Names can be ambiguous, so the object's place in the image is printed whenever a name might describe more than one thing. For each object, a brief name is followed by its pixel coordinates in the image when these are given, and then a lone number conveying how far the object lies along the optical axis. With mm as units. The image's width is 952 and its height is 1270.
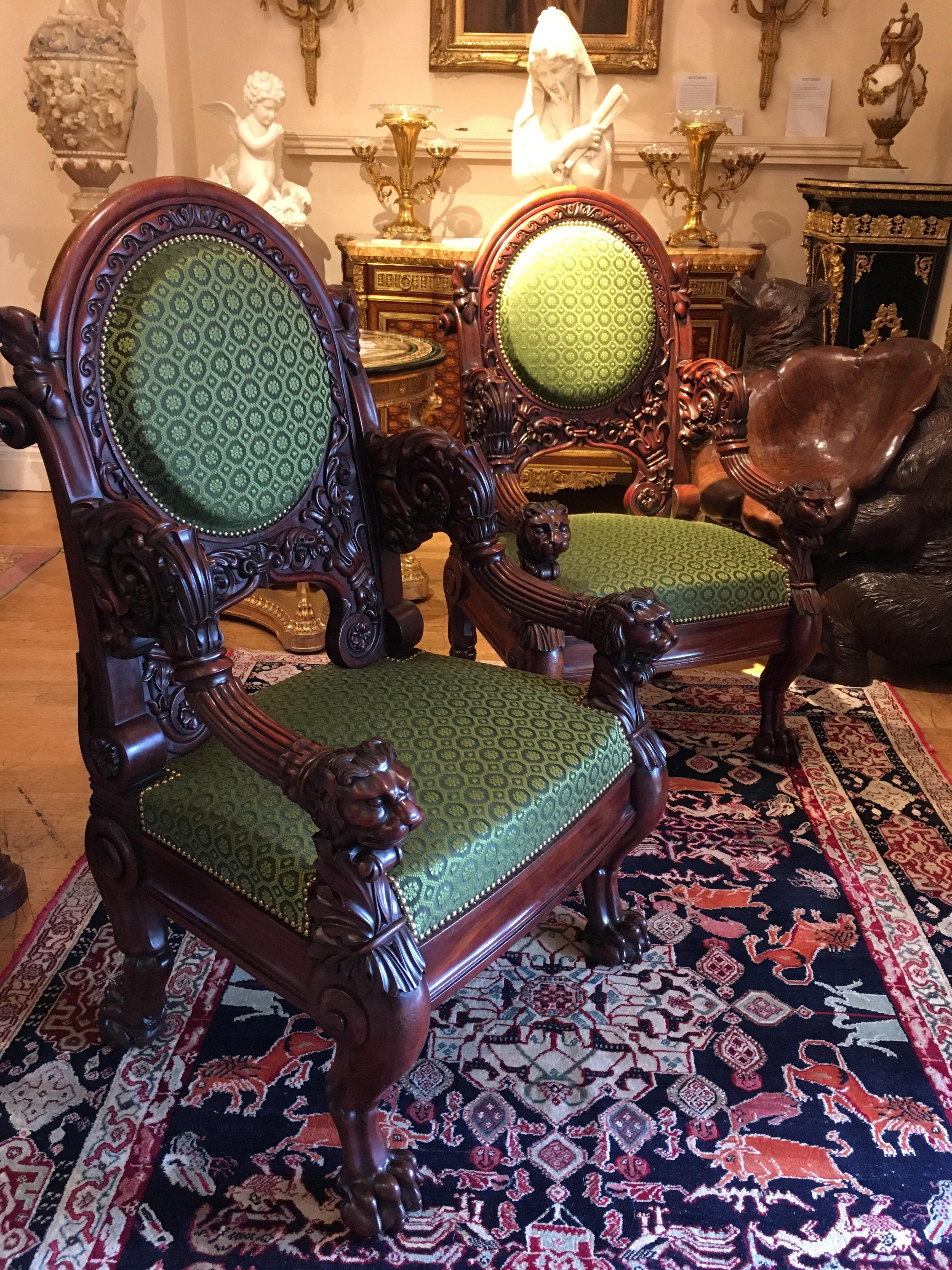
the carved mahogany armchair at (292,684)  1245
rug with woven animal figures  1414
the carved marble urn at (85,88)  4031
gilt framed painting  4520
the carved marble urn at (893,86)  4000
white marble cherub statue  4188
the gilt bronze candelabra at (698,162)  4328
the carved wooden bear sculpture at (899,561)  2988
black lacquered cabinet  3992
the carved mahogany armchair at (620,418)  2281
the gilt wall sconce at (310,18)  4625
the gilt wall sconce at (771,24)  4480
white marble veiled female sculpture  4023
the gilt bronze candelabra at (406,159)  4352
